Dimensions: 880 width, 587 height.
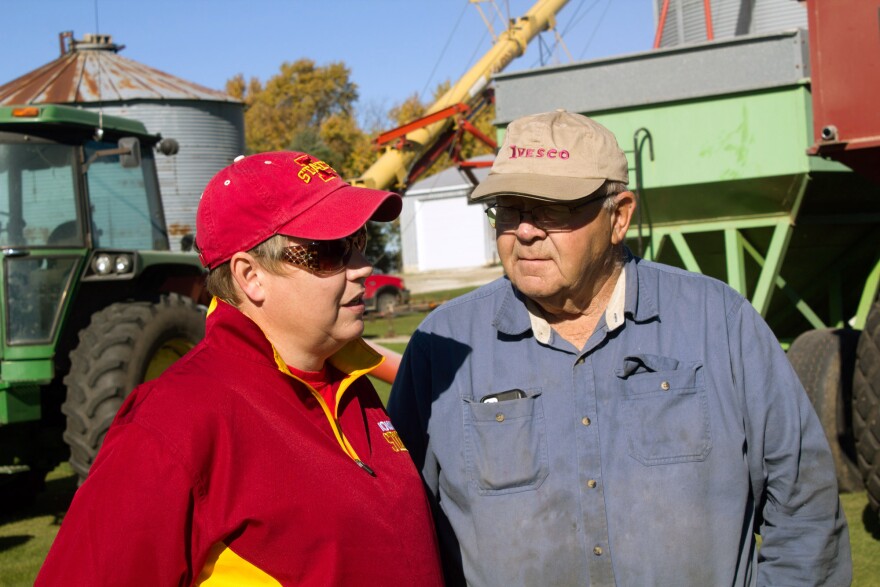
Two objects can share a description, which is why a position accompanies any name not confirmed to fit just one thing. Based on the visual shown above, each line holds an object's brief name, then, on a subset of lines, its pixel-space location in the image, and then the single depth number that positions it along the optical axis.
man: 2.30
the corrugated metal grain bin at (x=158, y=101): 21.58
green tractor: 6.46
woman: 1.75
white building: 42.88
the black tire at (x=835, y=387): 6.17
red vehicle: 23.88
